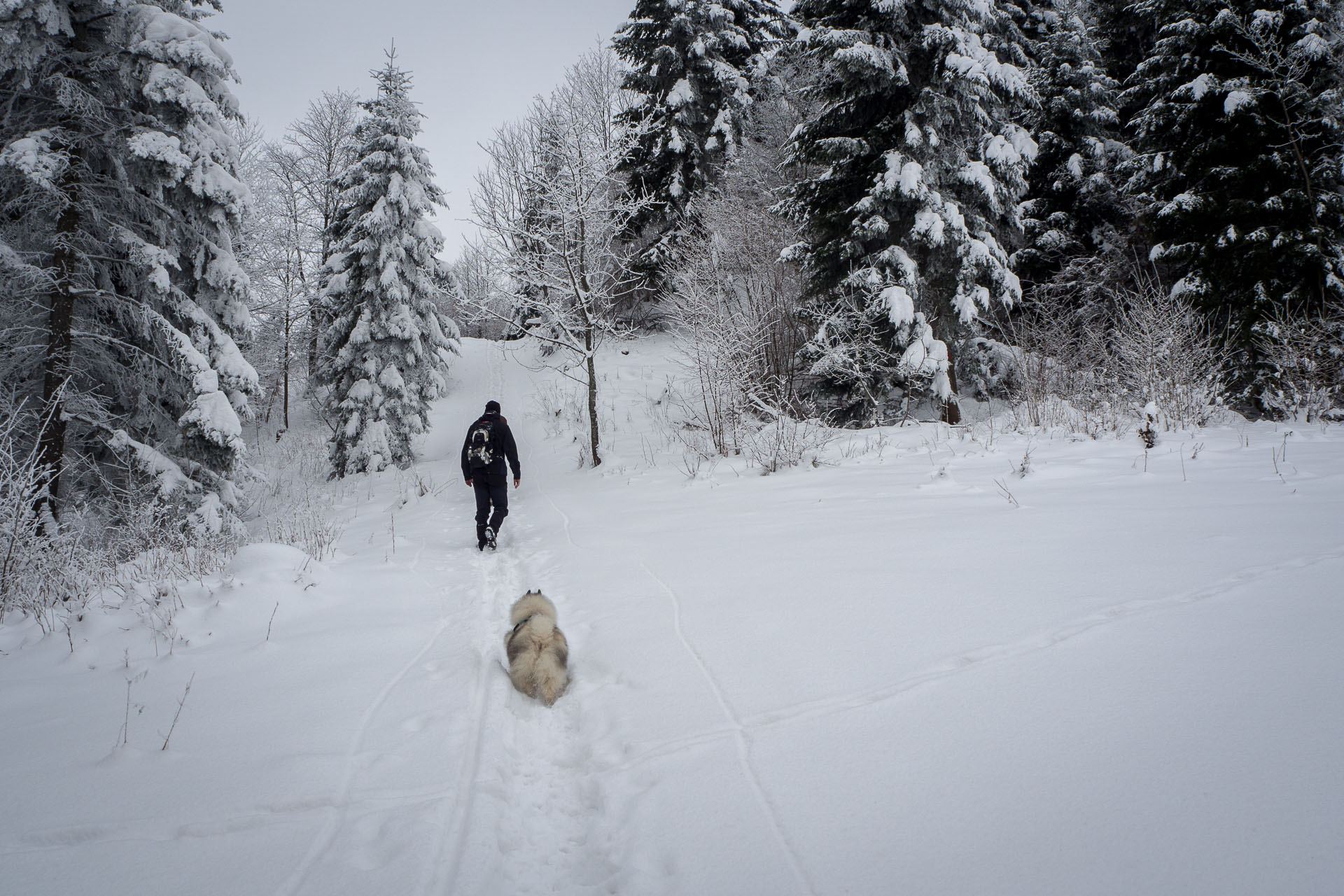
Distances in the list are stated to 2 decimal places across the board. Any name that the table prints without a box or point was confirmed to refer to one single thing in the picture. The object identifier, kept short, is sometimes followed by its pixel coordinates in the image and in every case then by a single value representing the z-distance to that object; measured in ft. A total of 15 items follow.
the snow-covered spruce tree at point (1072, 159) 57.26
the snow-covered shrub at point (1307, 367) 24.20
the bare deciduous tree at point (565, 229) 38.96
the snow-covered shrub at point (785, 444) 28.43
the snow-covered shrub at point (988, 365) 43.32
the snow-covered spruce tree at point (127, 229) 27.07
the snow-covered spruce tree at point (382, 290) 51.57
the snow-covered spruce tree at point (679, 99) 64.44
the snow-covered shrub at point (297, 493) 24.31
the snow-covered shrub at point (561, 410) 56.18
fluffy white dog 10.41
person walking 25.03
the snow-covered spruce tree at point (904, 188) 36.83
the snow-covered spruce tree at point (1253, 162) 35.55
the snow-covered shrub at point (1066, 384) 26.71
